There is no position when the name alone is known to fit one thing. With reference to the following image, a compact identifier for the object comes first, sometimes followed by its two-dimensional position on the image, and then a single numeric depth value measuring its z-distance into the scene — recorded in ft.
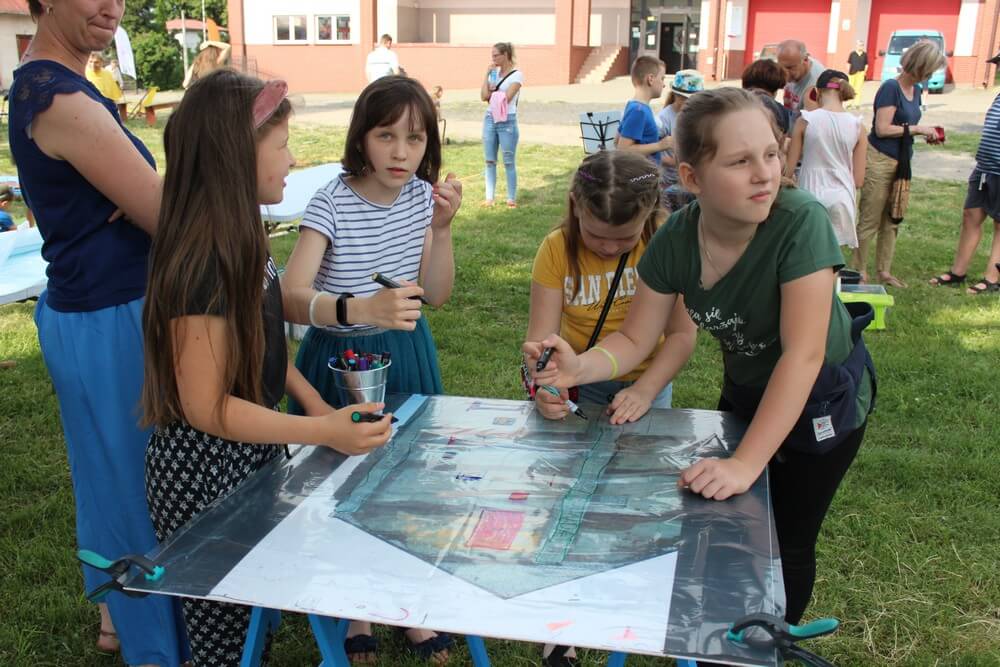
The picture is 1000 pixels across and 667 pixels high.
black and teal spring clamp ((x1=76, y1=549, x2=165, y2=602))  4.21
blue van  68.44
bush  94.17
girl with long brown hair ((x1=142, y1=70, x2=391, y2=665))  4.96
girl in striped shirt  6.97
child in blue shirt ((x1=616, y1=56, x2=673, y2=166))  18.48
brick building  80.33
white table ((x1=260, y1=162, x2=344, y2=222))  16.47
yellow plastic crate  15.84
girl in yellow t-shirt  6.59
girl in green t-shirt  5.20
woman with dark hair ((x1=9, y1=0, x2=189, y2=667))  5.64
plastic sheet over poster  3.97
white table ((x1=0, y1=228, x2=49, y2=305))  11.34
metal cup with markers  5.73
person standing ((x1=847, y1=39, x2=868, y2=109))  60.95
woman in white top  28.40
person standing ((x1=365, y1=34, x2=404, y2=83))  43.73
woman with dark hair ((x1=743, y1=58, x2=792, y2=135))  17.87
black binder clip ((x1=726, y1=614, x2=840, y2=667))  3.60
